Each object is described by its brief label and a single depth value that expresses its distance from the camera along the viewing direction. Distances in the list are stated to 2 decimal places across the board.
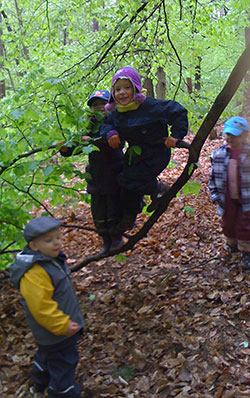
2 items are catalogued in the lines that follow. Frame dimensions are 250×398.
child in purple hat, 2.90
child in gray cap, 2.37
